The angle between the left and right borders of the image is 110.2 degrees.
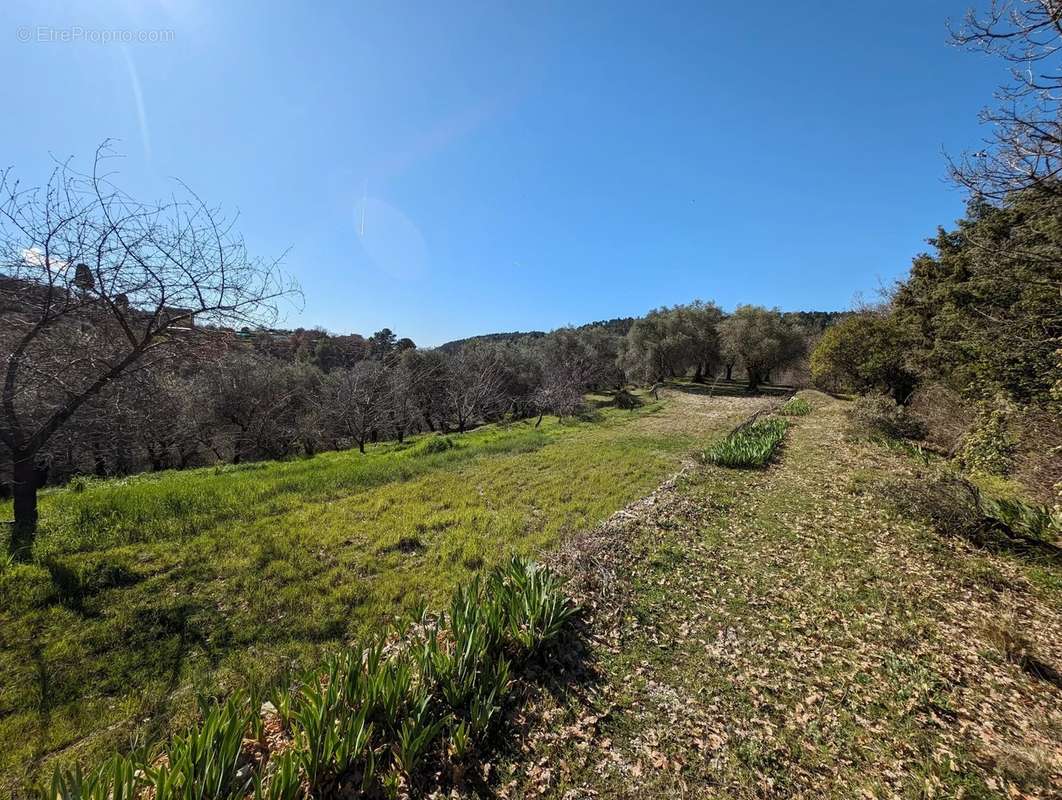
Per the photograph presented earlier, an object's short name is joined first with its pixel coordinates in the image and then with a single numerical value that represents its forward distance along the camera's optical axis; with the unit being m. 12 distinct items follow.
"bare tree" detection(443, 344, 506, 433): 27.42
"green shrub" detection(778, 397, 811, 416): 21.36
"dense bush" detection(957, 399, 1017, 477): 7.10
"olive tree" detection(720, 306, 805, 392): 36.78
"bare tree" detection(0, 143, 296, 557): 4.15
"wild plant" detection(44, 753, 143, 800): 1.96
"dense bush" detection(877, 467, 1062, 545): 6.31
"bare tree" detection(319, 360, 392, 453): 21.17
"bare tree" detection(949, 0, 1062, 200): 4.79
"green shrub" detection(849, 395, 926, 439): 14.44
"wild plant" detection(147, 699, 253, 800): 2.10
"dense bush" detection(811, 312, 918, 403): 19.30
